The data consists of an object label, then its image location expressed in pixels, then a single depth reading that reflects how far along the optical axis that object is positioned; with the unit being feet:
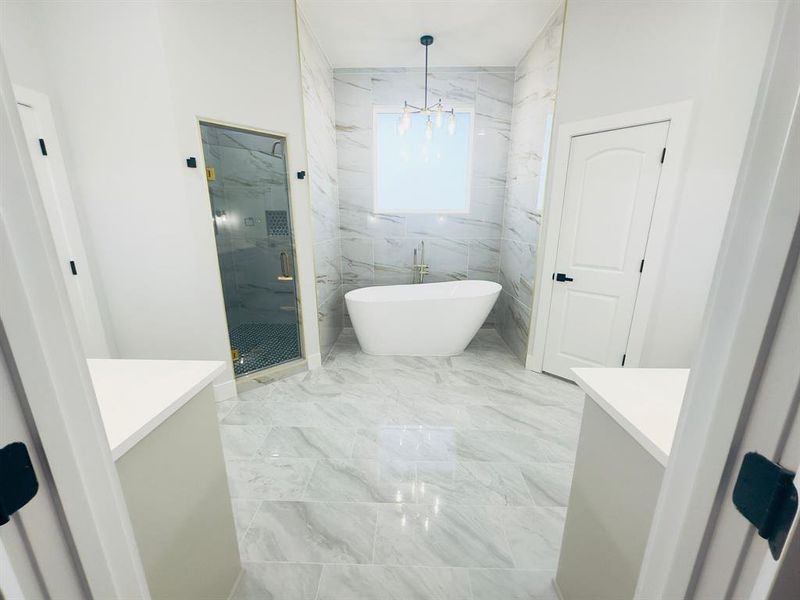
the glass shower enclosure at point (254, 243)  9.87
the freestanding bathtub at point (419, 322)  11.06
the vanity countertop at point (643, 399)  2.80
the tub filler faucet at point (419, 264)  13.76
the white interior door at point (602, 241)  8.00
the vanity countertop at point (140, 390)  2.79
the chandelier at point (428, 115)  10.51
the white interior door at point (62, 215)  6.57
